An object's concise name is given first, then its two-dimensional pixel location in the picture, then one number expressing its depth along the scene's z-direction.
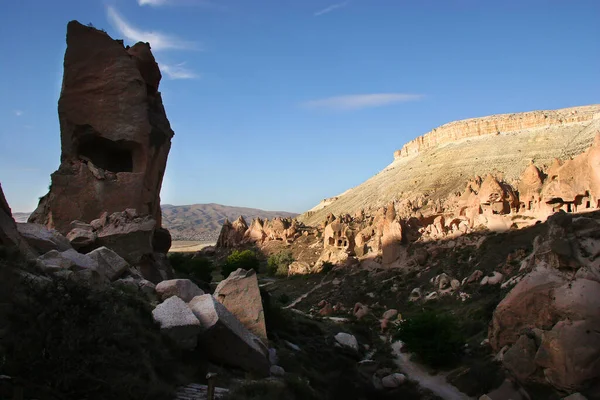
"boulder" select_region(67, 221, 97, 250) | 16.63
